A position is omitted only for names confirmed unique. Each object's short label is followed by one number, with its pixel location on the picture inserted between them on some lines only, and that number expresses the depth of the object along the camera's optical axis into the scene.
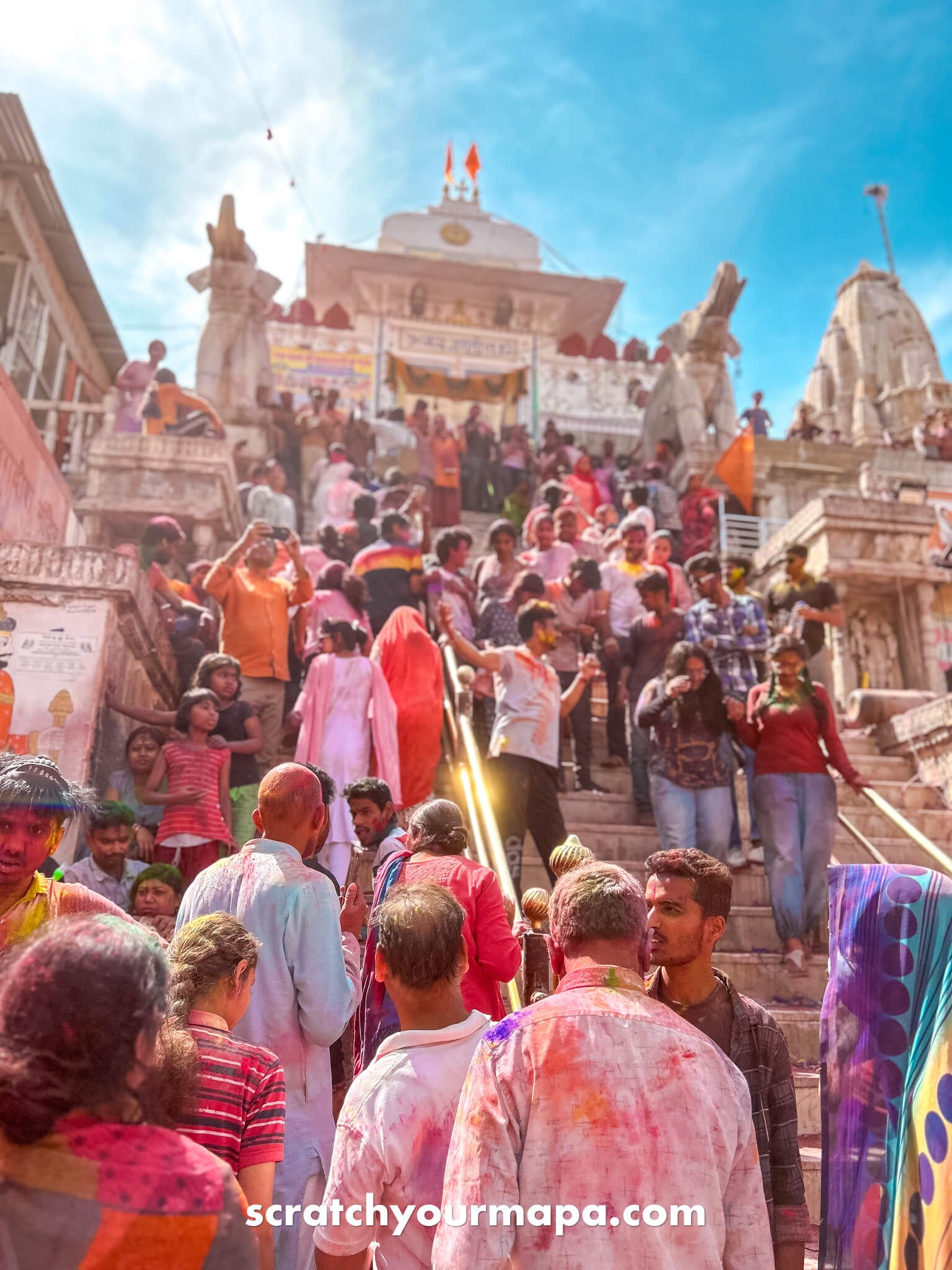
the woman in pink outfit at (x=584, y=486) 13.16
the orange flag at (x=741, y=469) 14.58
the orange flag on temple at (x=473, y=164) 38.59
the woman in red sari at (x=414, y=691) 5.81
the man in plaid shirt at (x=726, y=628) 6.75
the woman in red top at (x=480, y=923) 3.08
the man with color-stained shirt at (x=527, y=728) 5.36
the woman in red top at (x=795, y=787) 5.06
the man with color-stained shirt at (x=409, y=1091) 1.98
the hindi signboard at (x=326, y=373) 28.47
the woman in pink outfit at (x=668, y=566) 8.20
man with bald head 2.53
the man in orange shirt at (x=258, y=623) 6.41
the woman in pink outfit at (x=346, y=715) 5.39
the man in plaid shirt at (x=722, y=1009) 2.33
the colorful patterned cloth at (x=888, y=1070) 2.04
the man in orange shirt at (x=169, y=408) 12.87
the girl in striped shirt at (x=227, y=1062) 1.94
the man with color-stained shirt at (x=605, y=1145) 1.71
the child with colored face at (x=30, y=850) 2.60
